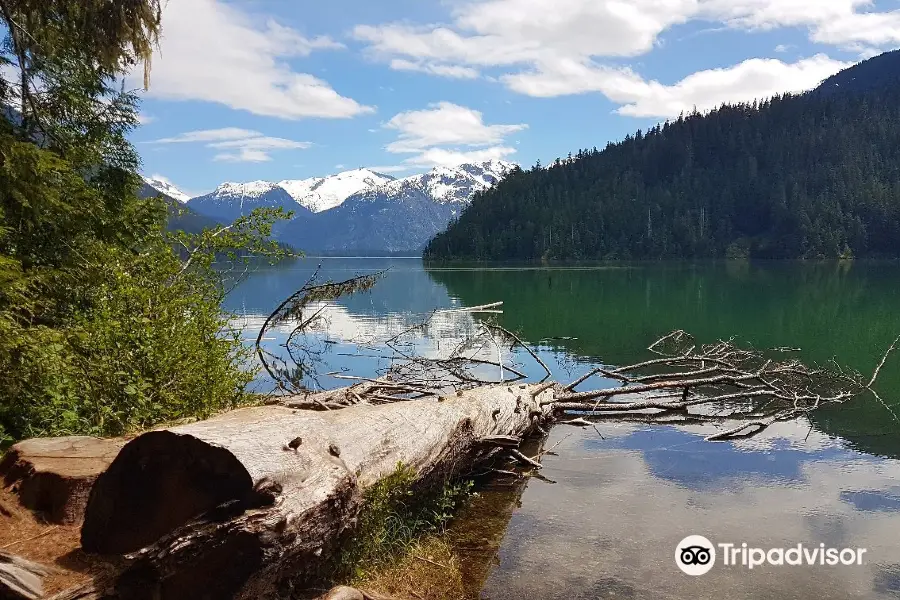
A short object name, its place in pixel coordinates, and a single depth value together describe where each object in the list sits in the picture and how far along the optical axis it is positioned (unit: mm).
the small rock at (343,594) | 4969
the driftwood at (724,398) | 13148
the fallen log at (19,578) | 3881
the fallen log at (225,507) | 4273
